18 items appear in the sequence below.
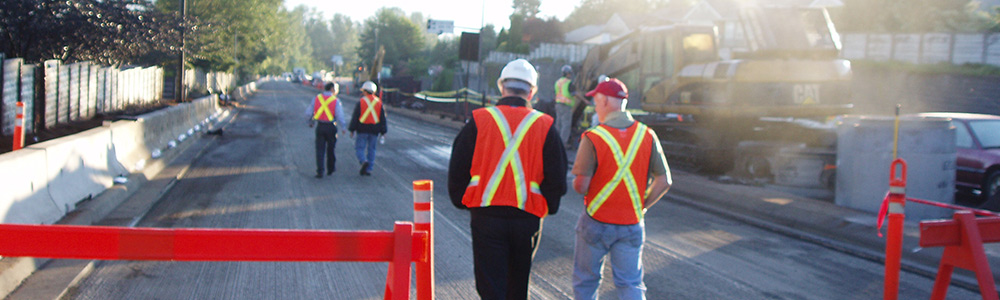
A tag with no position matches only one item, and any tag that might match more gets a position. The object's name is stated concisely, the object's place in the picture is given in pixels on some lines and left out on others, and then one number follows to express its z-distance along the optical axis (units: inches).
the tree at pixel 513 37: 2659.9
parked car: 467.8
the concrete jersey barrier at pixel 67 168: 266.3
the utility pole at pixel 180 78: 1013.2
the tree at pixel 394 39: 3582.7
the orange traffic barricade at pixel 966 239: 176.2
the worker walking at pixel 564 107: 703.1
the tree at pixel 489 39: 3482.3
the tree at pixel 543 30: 3218.5
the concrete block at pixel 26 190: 257.6
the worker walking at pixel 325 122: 507.2
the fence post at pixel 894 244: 222.9
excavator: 511.5
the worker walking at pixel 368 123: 513.3
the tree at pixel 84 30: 624.1
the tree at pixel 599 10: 4281.5
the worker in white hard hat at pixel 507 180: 163.5
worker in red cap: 173.9
